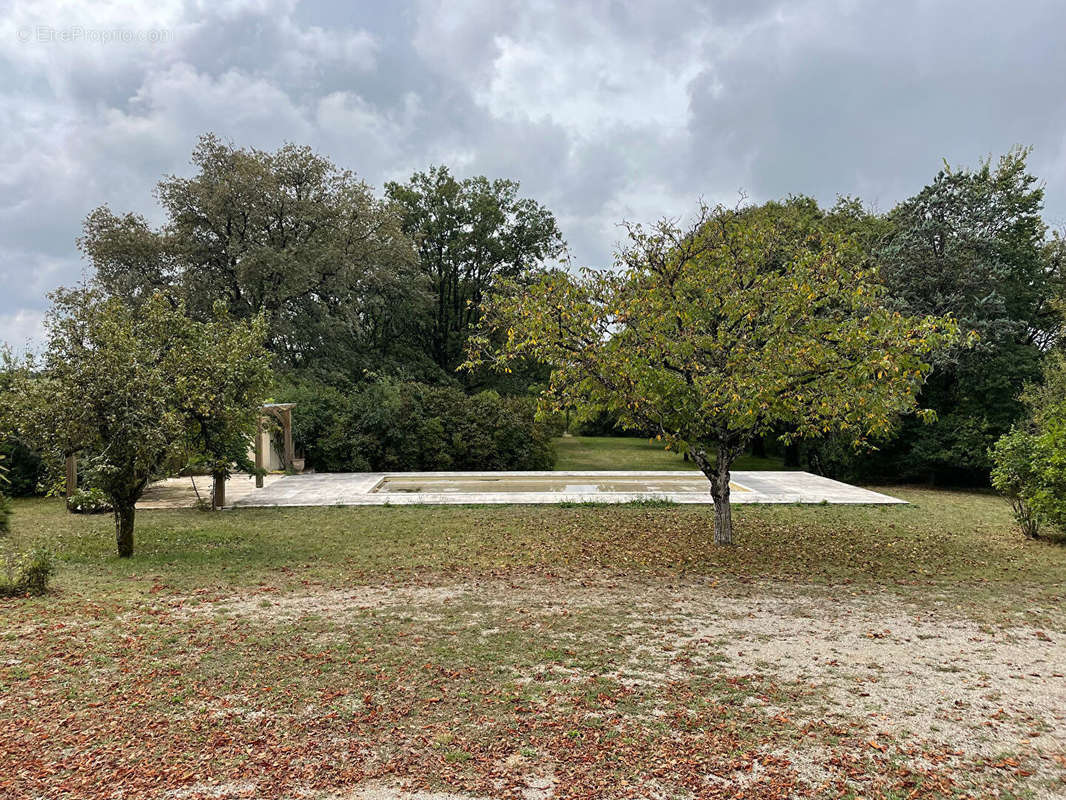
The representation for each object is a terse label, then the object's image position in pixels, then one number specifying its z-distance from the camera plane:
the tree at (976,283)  16.31
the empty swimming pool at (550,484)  14.95
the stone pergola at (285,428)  15.88
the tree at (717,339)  7.25
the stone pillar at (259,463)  14.16
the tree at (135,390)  7.32
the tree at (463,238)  30.64
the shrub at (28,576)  6.03
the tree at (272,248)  20.84
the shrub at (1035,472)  9.20
